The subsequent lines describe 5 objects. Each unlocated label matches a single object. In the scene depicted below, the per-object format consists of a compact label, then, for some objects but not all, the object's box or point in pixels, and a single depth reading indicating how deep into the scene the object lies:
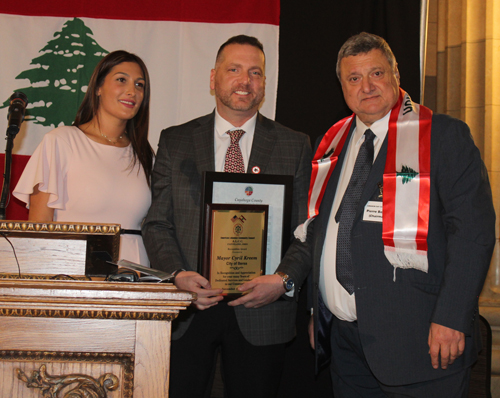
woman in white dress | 2.43
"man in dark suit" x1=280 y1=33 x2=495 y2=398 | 1.72
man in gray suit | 2.16
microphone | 1.83
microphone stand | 1.73
